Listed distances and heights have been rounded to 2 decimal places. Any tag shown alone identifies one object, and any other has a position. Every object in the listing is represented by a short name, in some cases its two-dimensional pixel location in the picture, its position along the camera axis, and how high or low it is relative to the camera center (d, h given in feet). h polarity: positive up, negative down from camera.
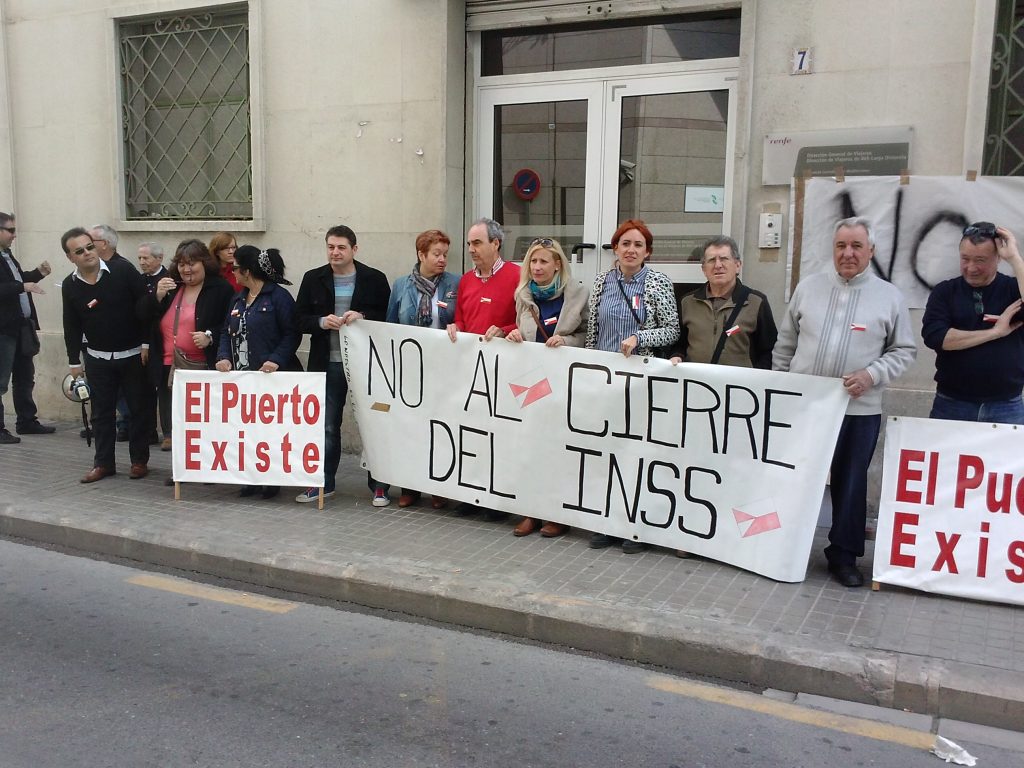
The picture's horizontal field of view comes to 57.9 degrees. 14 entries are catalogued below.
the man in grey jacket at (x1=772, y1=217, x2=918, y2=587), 16.19 -1.42
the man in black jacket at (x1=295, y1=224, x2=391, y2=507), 21.49 -1.17
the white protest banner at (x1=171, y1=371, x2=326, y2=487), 21.34 -4.04
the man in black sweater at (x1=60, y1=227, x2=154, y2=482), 23.72 -2.25
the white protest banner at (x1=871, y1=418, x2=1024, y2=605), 15.38 -4.05
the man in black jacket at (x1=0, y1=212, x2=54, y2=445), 29.78 -2.75
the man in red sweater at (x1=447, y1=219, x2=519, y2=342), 19.93 -0.58
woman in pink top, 22.95 -1.26
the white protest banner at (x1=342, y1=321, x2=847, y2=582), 16.60 -3.50
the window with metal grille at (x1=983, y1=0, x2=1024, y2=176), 20.53 +3.89
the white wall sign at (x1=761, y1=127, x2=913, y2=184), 21.11 +2.65
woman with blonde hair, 19.06 -0.90
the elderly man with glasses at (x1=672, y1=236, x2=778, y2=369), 17.76 -1.04
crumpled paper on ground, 11.57 -6.07
